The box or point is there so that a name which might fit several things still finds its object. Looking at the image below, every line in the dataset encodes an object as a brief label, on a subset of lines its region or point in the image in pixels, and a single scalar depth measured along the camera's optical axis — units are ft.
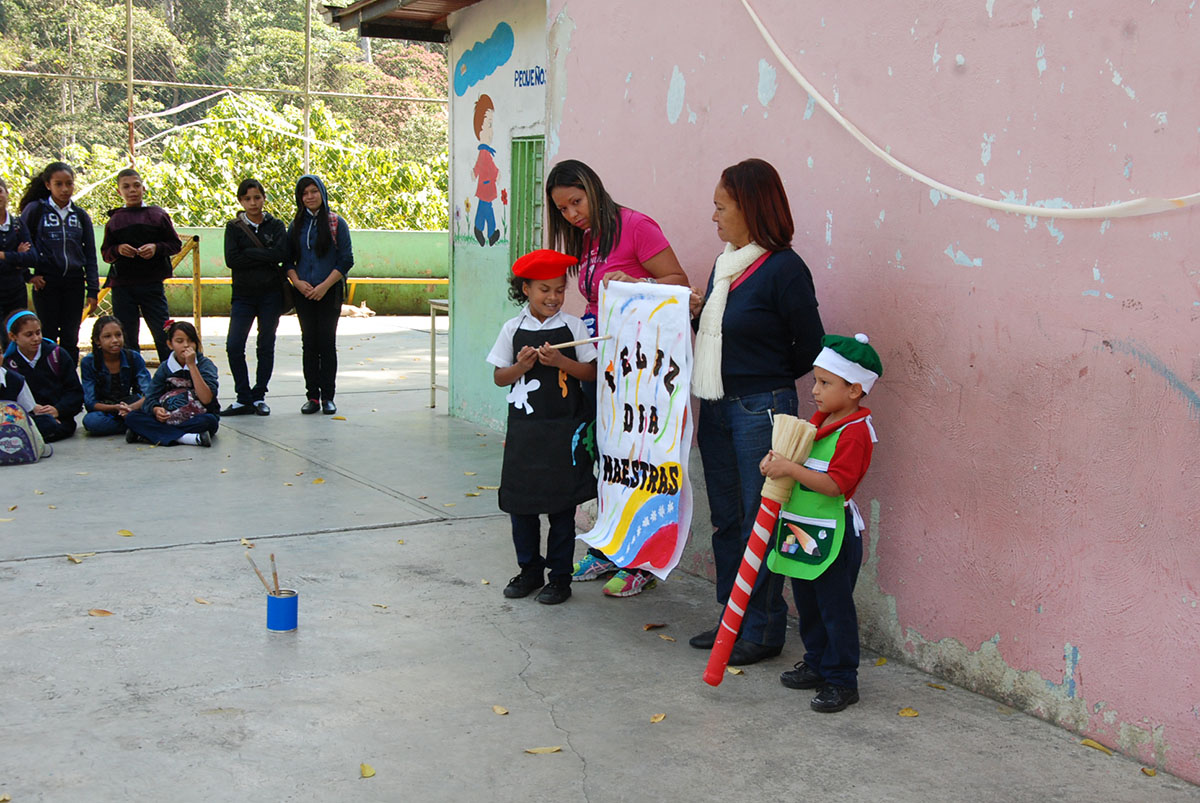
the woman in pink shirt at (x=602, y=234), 15.96
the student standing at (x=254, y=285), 30.83
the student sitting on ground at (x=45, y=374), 26.48
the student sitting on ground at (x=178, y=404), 27.02
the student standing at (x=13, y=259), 29.40
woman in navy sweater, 14.21
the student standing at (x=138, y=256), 31.42
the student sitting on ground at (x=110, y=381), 27.61
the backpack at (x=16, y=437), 24.35
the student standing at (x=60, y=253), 30.37
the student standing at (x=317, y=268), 30.60
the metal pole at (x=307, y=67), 53.93
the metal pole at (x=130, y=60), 49.83
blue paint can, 15.25
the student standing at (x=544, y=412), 16.24
